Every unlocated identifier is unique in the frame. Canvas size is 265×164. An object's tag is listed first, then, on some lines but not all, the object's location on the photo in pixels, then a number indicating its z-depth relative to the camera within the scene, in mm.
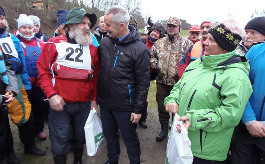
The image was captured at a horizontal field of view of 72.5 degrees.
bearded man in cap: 2369
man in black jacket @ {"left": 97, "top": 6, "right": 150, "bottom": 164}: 2395
